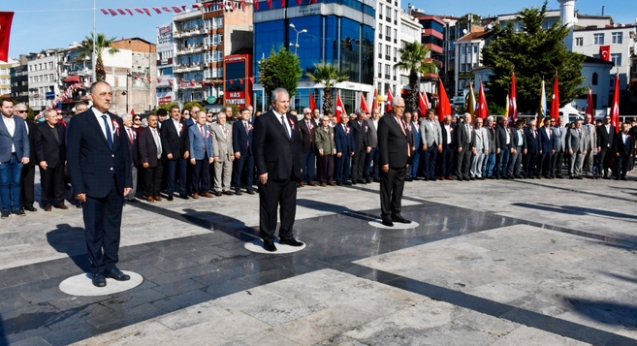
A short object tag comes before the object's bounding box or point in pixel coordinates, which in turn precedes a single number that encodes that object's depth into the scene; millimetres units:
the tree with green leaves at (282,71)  54156
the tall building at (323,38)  61469
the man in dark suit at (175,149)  10969
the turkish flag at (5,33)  9664
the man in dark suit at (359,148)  14305
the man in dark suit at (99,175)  5211
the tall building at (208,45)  76500
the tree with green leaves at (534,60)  37938
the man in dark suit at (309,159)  13548
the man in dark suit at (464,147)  15344
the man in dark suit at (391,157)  8375
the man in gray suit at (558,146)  16734
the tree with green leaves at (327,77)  57688
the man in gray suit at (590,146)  16922
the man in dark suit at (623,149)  16812
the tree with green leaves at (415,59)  60812
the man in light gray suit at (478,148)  15641
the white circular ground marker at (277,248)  6684
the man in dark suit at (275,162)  6707
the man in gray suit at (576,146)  16750
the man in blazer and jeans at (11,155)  9008
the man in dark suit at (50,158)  9719
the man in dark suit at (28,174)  9508
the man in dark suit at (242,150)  11586
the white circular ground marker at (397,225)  8352
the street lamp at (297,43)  60897
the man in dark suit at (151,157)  10727
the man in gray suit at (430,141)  15055
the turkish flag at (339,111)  14512
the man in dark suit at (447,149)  15484
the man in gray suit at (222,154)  11570
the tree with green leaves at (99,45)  53375
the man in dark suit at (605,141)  17047
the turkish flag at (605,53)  62750
